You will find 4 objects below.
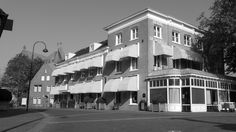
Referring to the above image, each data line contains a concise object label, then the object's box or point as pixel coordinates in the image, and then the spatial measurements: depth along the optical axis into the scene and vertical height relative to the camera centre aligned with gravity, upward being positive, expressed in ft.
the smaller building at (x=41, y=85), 224.53 +5.13
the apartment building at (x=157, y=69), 95.04 +10.01
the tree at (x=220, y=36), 103.04 +24.00
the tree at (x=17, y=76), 249.75 +14.50
